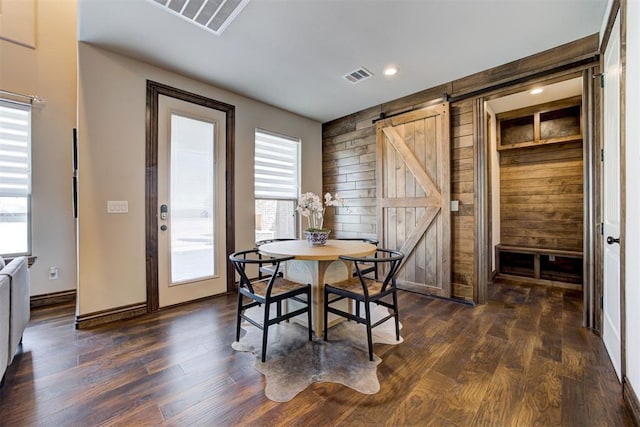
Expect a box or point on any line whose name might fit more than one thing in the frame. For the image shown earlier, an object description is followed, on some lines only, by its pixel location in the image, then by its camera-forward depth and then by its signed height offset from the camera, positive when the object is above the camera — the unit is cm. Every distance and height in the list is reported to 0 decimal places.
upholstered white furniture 181 -61
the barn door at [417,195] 337 +24
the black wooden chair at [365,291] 205 -61
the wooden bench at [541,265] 384 -79
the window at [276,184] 401 +45
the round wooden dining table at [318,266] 226 -47
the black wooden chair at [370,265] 249 -50
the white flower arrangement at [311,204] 273 +9
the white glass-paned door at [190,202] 307 +14
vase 267 -23
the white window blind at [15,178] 297 +39
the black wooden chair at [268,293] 205 -62
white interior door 190 +9
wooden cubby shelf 381 +129
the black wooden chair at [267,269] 236 -48
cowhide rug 174 -105
